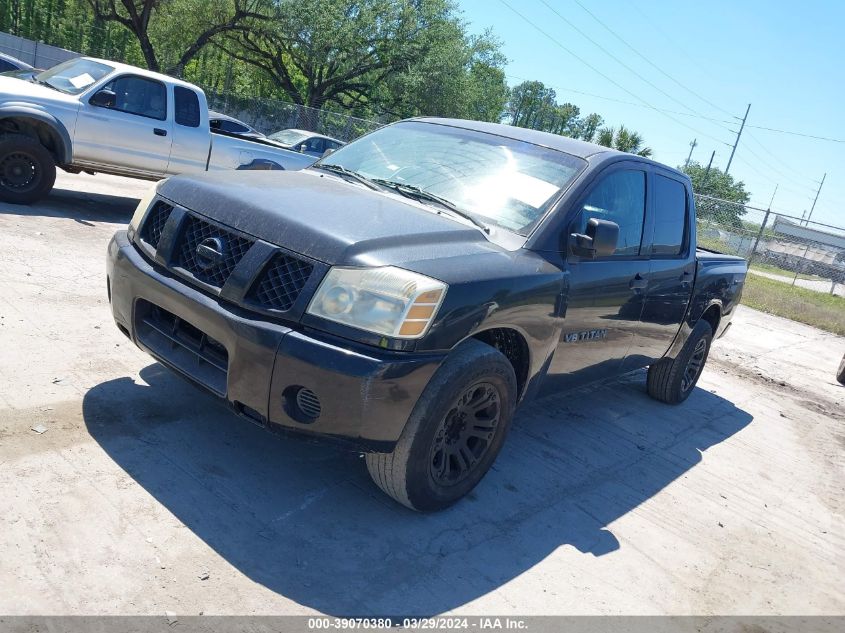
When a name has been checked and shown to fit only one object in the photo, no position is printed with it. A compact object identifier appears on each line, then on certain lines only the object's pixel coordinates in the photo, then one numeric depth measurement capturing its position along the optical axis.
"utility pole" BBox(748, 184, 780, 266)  18.97
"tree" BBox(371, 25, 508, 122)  29.06
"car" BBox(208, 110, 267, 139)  12.97
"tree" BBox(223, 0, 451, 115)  27.48
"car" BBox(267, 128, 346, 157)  15.11
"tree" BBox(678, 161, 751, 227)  63.05
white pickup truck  7.86
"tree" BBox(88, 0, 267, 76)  27.67
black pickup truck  2.91
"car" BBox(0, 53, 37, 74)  13.21
